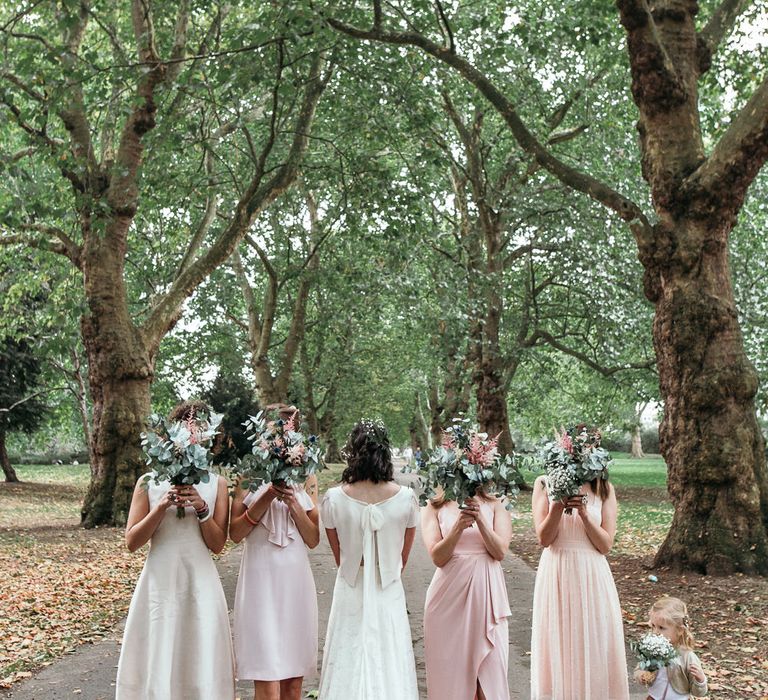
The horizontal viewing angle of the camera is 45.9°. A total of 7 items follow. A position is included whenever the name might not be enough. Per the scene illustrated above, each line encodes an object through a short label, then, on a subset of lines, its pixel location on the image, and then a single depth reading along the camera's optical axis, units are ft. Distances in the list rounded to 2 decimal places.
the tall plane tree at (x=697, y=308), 37.11
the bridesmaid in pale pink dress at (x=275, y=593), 17.83
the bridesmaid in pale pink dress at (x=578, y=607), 18.62
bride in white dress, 16.78
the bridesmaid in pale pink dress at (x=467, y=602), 17.43
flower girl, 15.97
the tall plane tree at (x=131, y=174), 50.34
